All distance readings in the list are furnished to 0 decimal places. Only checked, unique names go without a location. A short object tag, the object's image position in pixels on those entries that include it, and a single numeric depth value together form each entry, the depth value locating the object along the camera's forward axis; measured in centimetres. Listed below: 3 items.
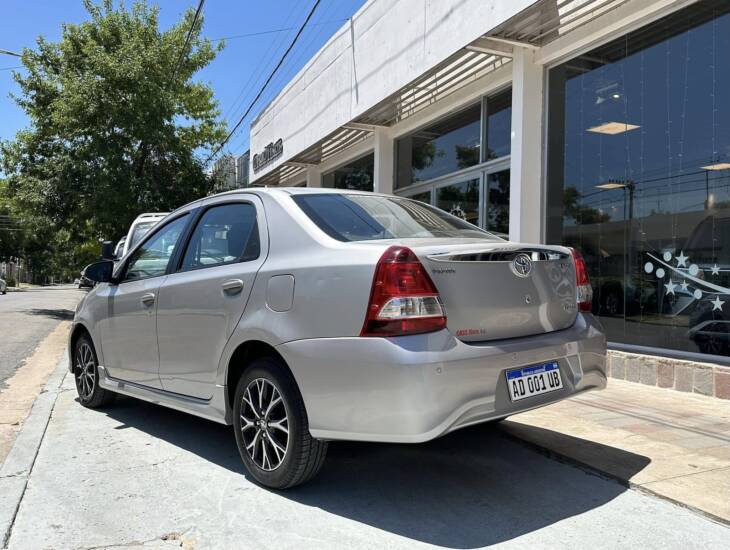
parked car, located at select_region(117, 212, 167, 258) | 991
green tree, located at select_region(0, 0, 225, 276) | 1573
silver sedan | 282
